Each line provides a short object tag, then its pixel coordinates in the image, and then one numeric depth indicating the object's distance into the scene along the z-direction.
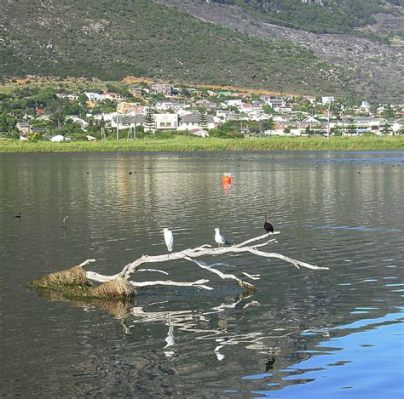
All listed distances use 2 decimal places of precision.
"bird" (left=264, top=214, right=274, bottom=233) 29.94
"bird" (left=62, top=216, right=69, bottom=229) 39.28
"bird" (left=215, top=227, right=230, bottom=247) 27.39
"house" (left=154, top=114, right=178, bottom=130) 199.00
